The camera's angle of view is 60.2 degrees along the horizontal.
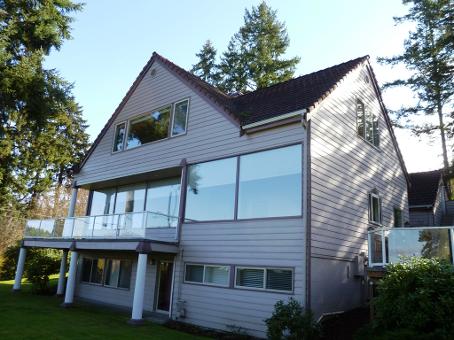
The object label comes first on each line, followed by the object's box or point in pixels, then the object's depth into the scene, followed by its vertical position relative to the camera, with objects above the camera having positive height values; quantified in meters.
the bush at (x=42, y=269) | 18.64 -0.55
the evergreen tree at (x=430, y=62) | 23.62 +13.42
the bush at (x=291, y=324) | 9.17 -1.19
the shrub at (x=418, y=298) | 7.60 -0.37
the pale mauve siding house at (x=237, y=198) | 11.16 +2.45
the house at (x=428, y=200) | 22.06 +4.60
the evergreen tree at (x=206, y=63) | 36.97 +18.95
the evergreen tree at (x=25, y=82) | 21.19 +9.51
